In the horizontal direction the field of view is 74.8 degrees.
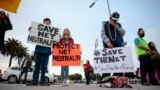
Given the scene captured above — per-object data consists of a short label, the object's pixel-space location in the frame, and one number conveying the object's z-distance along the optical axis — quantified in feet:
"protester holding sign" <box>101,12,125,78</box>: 10.69
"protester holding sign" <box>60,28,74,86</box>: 12.11
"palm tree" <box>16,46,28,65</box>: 89.13
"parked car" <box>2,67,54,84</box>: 29.50
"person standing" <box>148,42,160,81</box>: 14.45
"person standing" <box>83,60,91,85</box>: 21.48
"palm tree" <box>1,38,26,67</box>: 86.63
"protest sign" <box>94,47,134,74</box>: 10.41
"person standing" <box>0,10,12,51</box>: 9.20
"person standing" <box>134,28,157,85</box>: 12.92
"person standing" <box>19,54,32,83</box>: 22.56
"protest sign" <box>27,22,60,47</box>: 13.15
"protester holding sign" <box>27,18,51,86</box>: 11.60
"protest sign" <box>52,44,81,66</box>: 13.70
